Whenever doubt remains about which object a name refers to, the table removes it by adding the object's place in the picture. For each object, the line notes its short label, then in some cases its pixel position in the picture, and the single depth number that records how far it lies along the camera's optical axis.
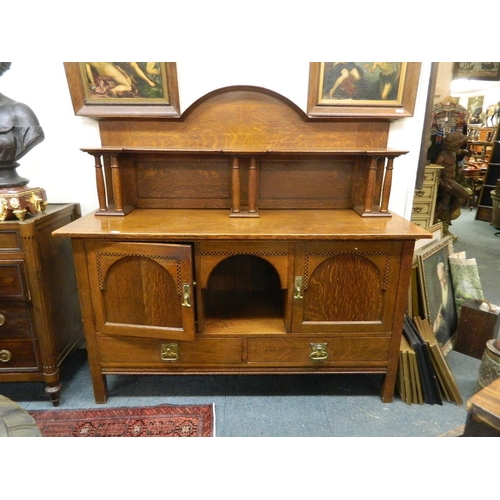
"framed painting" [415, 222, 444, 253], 2.20
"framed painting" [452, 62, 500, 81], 4.54
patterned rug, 1.45
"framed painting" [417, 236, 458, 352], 1.94
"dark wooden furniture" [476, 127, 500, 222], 5.32
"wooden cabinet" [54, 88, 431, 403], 1.36
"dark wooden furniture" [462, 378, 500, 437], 0.61
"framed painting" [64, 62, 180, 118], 1.54
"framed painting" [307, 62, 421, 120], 1.55
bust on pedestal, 1.38
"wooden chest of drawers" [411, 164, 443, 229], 3.93
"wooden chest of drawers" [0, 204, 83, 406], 1.39
